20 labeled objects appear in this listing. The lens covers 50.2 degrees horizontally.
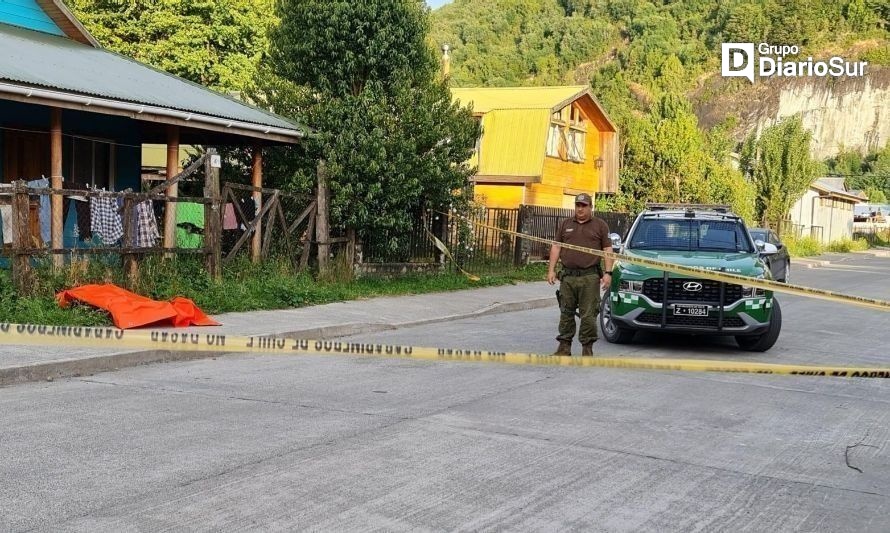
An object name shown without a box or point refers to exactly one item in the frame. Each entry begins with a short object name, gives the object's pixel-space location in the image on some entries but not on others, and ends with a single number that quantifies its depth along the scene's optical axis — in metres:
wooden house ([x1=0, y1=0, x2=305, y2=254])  13.84
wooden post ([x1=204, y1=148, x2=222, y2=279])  14.78
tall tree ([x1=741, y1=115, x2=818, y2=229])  53.03
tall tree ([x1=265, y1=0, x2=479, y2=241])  17.77
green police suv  11.16
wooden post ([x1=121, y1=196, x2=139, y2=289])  13.34
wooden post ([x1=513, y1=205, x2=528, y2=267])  26.20
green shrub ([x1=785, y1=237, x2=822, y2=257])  50.38
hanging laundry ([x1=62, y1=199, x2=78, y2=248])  14.84
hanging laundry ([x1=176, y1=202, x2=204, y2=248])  15.99
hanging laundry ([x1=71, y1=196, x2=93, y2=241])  13.99
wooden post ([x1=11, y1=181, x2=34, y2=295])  11.76
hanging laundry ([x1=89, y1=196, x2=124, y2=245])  13.37
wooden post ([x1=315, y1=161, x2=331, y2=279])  17.45
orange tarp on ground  11.40
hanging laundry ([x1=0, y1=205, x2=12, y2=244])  12.12
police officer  10.33
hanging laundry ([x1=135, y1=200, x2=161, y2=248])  13.81
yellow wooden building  36.12
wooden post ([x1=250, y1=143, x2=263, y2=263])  16.70
